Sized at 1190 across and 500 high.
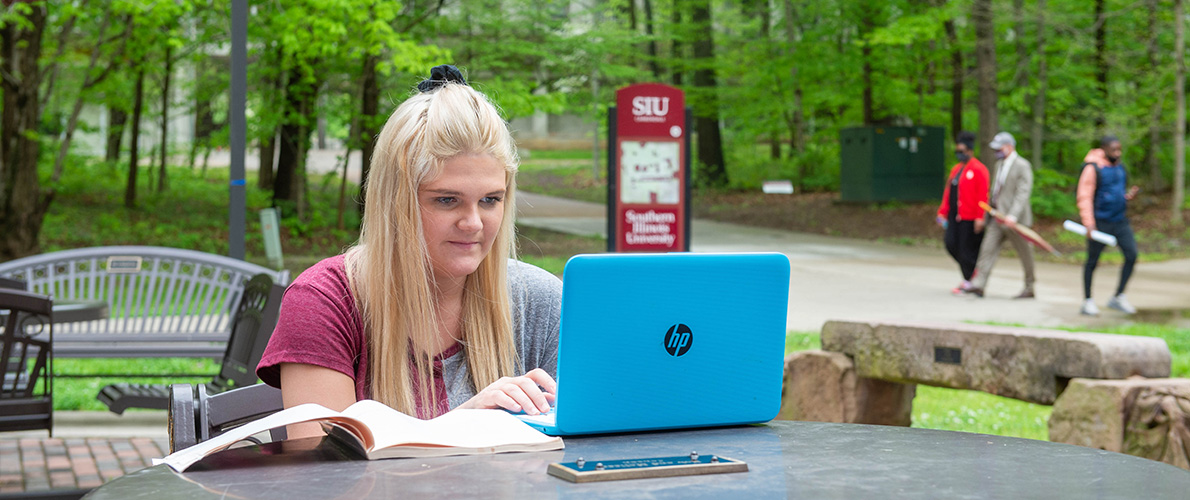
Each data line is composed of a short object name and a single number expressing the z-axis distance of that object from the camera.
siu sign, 10.42
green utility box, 25.17
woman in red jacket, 12.20
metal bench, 6.20
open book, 1.71
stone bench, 4.72
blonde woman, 2.15
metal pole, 5.25
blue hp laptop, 1.76
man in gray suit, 11.84
